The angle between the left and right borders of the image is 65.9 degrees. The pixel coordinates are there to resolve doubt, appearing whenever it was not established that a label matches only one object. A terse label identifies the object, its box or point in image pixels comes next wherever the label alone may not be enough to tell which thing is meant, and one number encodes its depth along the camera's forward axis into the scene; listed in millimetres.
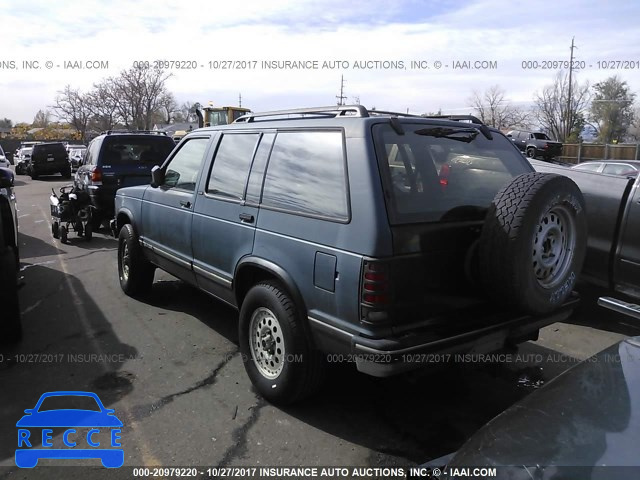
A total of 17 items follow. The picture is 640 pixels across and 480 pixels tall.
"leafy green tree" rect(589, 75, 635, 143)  60500
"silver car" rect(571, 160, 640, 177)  14053
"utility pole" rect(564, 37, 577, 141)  50844
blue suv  2869
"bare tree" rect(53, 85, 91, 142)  61156
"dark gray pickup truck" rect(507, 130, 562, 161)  30062
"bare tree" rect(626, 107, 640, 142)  63203
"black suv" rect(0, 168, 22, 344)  4359
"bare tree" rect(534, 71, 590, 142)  52156
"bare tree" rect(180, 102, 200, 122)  83769
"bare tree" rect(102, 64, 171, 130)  52625
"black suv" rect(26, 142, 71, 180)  26594
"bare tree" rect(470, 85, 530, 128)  56938
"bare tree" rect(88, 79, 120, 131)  53906
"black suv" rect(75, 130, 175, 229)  9924
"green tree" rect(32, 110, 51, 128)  107375
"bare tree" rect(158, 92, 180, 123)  60378
